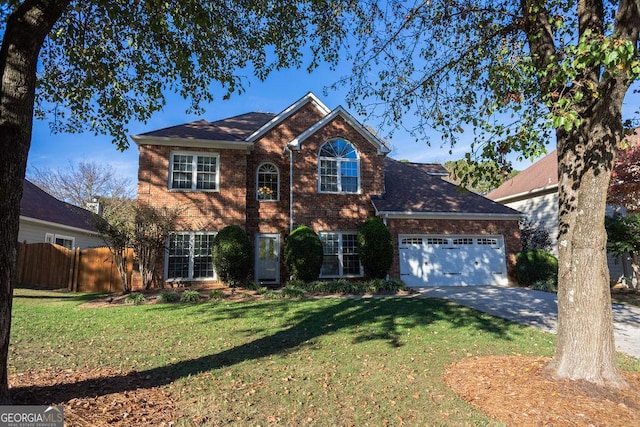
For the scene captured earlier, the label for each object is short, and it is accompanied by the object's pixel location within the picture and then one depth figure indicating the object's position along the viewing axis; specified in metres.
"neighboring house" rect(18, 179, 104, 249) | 17.02
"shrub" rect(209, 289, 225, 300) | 11.35
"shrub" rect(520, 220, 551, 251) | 17.59
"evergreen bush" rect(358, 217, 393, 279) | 13.95
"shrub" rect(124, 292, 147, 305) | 10.66
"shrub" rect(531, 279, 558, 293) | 13.27
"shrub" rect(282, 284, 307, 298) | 11.71
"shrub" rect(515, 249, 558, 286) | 14.86
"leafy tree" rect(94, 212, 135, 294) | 12.38
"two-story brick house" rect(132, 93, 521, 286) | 14.40
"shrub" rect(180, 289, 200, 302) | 10.85
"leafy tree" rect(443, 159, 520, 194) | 5.65
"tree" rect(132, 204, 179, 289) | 12.71
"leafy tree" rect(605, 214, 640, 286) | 13.71
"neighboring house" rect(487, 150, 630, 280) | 17.81
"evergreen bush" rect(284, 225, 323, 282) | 13.70
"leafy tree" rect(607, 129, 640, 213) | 13.60
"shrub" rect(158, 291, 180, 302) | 10.81
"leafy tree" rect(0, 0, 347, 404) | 6.45
